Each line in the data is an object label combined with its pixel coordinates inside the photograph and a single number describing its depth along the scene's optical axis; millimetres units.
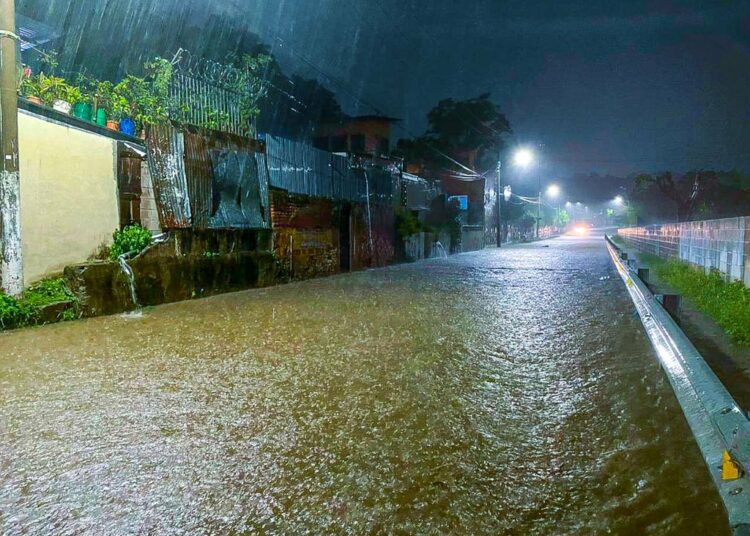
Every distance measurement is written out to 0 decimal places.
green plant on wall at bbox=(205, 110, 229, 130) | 14016
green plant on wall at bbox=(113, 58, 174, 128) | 12641
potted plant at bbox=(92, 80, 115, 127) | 10983
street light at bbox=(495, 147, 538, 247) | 41156
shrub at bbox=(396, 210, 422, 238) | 24578
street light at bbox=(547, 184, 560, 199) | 82356
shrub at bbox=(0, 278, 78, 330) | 8086
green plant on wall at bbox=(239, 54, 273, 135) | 15188
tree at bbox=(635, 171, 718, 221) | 55812
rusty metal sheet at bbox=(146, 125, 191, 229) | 12023
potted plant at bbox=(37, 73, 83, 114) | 10352
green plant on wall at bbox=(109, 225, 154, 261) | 10953
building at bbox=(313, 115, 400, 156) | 38594
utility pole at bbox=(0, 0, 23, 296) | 8344
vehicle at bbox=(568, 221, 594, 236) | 123912
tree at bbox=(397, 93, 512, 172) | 52906
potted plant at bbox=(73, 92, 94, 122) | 10516
